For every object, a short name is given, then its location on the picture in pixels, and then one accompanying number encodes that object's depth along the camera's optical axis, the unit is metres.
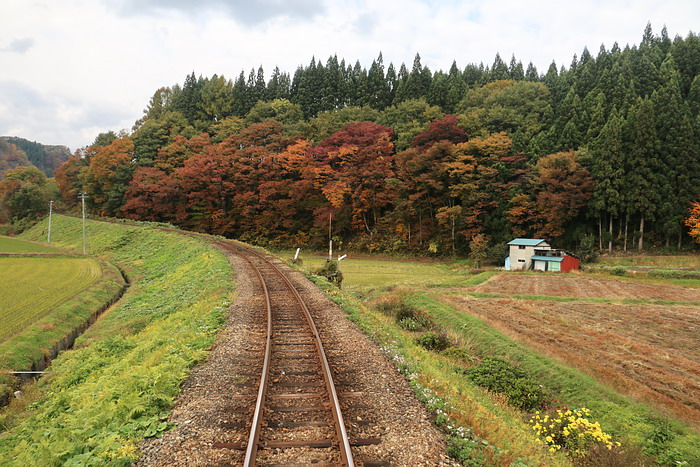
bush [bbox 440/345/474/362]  12.73
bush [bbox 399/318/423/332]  16.56
